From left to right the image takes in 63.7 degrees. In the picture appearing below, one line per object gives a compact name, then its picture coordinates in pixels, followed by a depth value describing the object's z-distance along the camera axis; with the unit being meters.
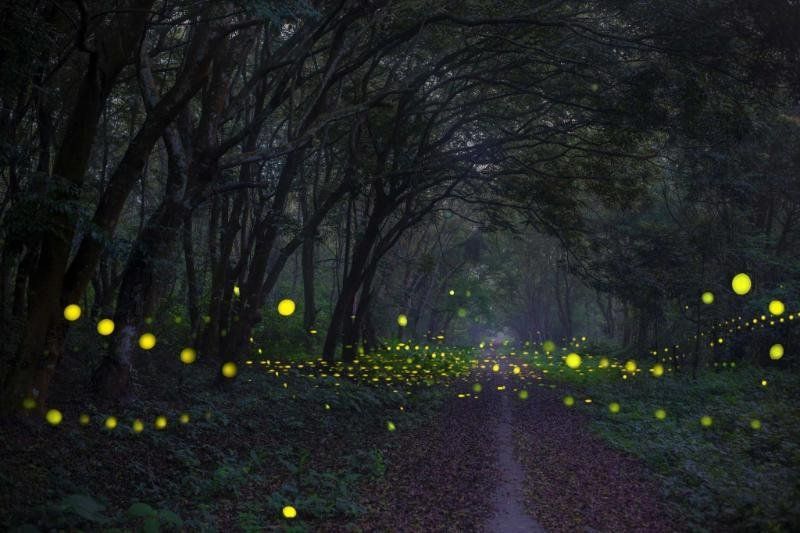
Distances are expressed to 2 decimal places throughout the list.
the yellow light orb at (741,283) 18.78
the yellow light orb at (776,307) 19.52
